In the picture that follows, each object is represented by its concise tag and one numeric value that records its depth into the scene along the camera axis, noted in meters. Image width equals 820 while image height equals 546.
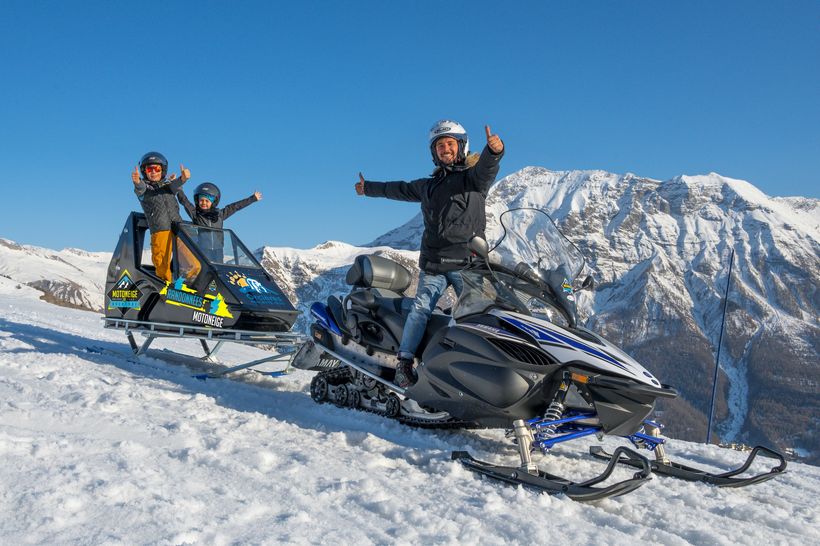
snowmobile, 3.98
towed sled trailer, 7.54
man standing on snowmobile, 5.17
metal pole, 8.06
